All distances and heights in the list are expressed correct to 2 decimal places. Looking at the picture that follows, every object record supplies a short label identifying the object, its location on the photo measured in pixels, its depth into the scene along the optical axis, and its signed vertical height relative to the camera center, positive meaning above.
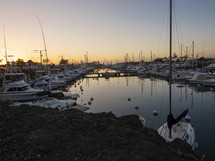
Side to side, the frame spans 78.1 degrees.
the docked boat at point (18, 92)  26.19 -4.11
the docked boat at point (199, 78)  42.42 -3.45
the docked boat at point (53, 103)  18.27 -4.58
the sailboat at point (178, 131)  10.48 -5.34
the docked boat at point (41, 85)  34.58 -3.63
